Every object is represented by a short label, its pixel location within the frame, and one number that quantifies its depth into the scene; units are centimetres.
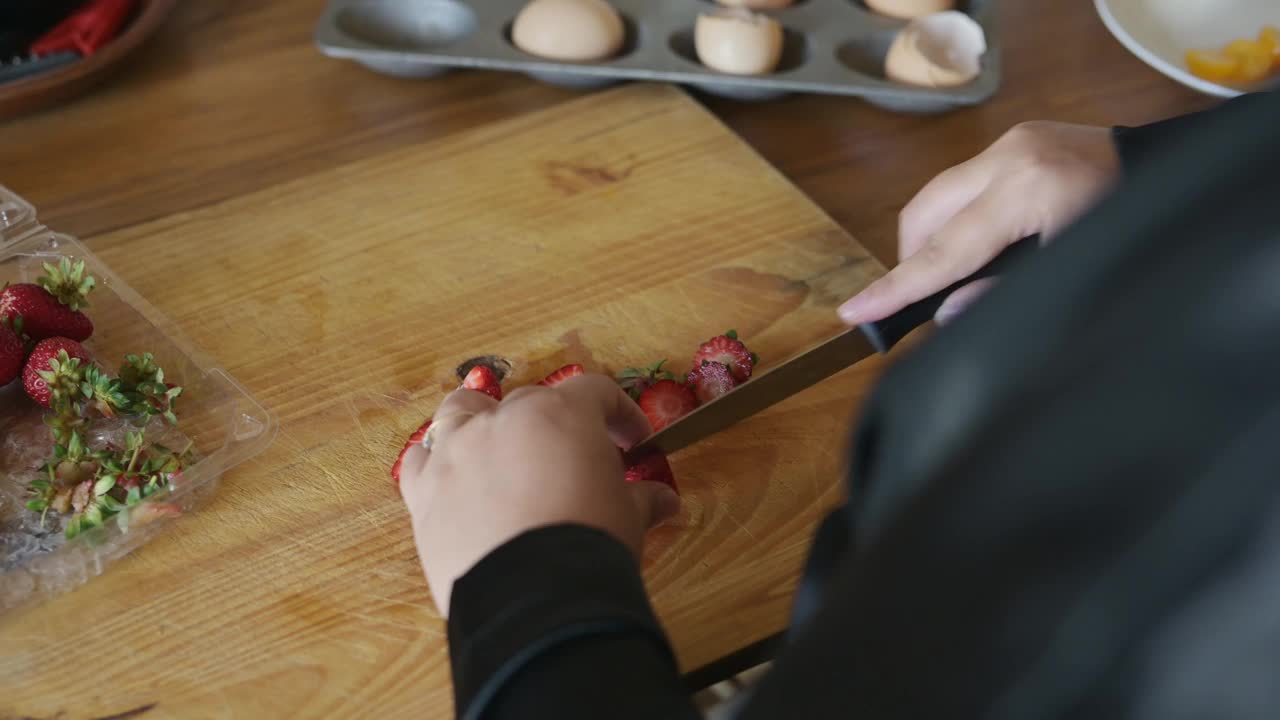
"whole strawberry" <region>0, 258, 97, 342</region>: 87
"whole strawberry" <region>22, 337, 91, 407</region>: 84
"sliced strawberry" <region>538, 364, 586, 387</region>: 88
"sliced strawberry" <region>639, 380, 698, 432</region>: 86
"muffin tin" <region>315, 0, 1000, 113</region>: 116
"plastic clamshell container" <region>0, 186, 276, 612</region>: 78
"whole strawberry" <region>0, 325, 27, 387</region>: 84
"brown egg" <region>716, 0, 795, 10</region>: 125
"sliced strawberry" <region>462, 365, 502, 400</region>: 87
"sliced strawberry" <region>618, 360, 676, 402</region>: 89
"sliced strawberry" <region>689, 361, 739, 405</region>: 88
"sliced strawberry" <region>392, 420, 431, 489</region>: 83
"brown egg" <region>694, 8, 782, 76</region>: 116
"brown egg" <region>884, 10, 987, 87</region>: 117
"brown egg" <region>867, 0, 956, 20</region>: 124
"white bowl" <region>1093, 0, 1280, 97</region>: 125
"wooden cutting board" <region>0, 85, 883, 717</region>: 74
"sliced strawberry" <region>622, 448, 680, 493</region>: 78
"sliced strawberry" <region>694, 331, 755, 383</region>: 90
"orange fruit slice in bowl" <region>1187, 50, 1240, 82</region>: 118
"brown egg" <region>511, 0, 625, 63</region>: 118
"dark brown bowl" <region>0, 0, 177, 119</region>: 113
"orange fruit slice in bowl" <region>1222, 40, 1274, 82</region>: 118
